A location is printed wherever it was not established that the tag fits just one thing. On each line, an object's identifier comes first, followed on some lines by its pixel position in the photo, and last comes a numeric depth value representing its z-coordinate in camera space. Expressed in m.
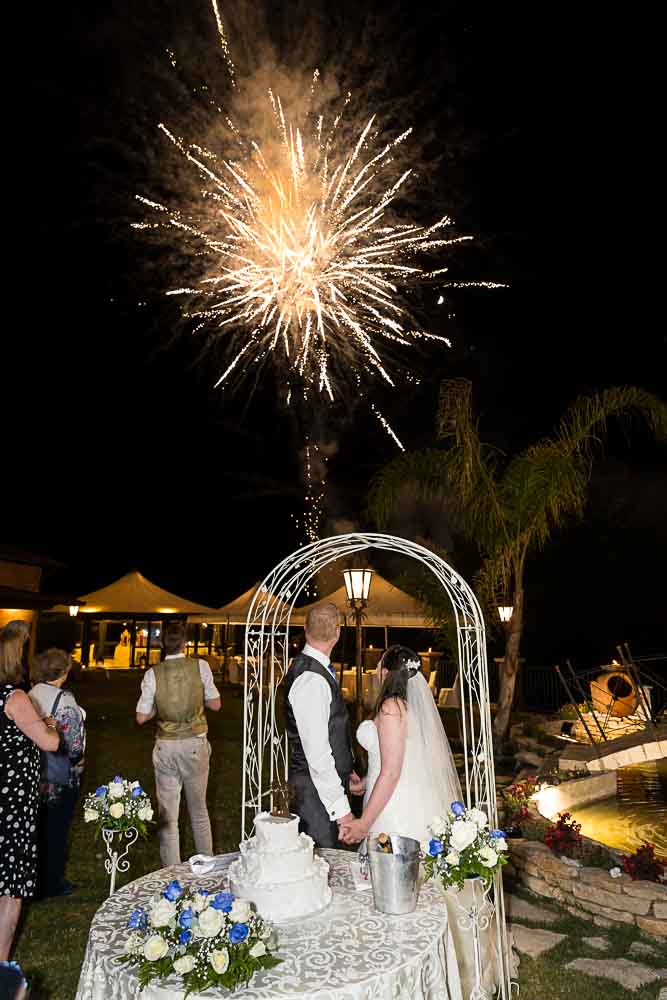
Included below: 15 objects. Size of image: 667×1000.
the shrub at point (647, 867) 5.34
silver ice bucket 2.98
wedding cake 2.99
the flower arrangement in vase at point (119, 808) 3.71
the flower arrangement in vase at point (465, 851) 2.98
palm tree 10.76
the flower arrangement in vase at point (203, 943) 2.31
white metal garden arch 3.89
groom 4.07
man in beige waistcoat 5.50
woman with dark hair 4.07
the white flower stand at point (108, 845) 3.77
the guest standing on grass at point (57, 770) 5.75
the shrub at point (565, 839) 5.90
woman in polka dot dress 4.07
